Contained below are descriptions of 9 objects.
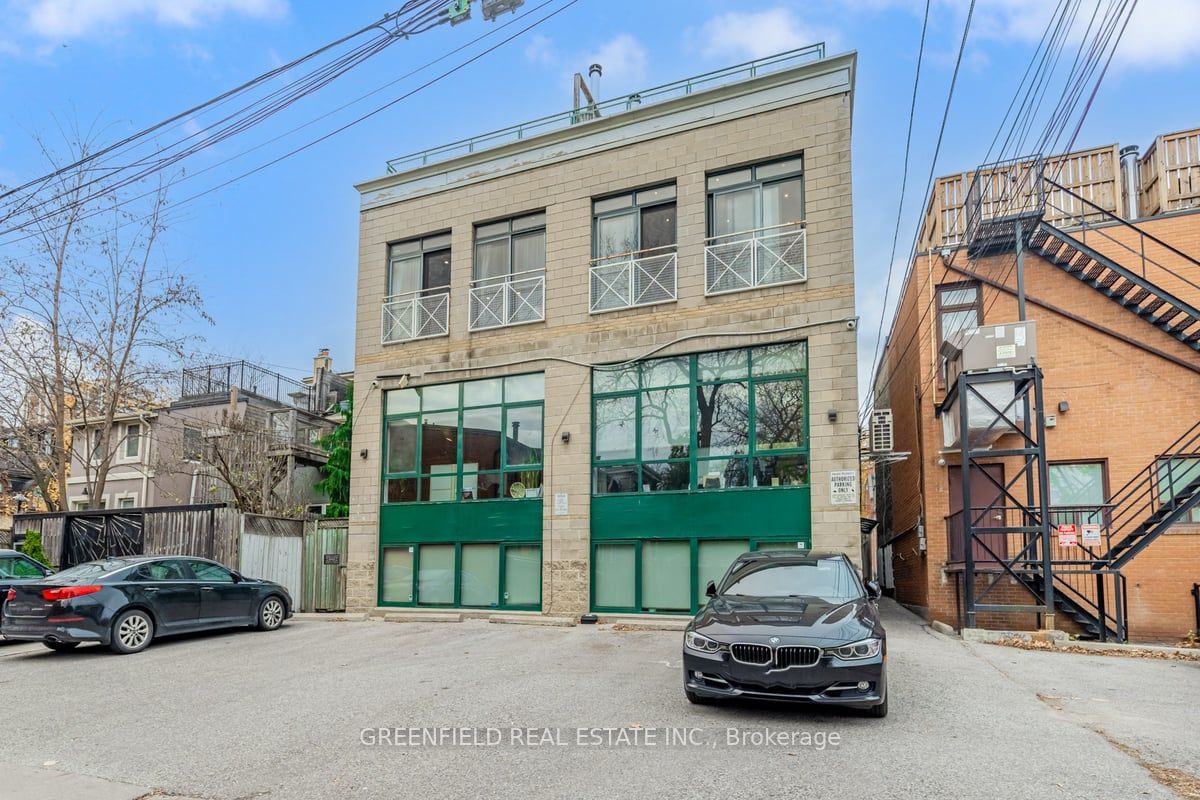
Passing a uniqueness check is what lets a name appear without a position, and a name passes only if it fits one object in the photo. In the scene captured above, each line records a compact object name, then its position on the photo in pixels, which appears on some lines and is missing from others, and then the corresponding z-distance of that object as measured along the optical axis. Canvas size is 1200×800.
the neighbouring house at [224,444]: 23.97
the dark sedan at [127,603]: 11.27
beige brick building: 14.70
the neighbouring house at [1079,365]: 14.85
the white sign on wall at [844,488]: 13.74
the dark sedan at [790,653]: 6.63
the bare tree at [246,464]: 23.17
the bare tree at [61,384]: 20.56
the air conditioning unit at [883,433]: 16.11
